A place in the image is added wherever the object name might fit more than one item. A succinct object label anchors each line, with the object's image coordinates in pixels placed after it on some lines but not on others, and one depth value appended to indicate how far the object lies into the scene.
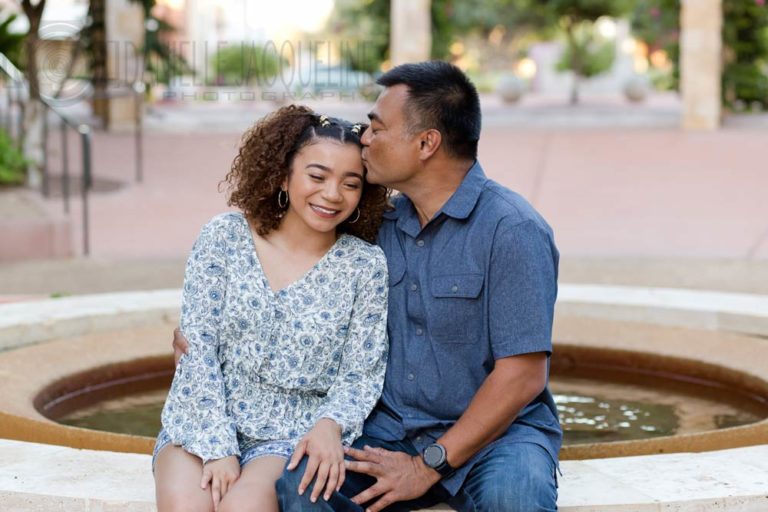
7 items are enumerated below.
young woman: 3.28
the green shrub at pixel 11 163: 12.68
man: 3.13
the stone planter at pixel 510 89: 29.03
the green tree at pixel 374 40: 24.50
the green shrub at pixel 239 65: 32.44
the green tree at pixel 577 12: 28.20
